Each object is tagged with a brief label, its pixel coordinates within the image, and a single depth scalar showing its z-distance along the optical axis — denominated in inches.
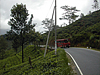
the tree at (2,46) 1839.6
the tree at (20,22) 686.5
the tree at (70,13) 1569.9
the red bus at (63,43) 978.7
